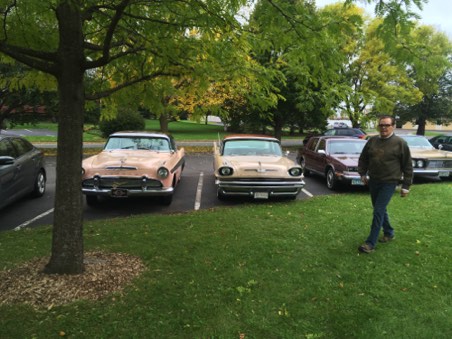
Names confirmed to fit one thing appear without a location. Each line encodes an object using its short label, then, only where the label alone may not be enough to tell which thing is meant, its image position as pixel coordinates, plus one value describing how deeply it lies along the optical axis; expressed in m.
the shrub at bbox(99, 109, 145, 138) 24.67
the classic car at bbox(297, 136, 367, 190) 9.87
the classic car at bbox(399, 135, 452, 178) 11.11
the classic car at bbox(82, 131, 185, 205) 7.57
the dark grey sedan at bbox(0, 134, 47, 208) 7.29
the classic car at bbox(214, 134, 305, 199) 8.20
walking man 5.05
